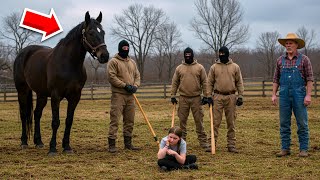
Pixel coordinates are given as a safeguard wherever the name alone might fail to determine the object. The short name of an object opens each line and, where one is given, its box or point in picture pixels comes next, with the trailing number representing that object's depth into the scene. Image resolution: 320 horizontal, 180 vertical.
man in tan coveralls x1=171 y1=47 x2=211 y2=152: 8.11
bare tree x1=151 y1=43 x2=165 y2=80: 58.47
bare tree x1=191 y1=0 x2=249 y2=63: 48.62
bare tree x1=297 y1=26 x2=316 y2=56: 65.79
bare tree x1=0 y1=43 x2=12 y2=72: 44.41
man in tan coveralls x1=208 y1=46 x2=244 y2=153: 7.73
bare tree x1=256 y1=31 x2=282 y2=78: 58.38
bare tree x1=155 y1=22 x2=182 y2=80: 58.31
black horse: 7.43
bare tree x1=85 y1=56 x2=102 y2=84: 51.07
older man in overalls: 7.00
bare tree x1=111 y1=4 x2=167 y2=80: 55.75
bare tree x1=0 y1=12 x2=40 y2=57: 42.25
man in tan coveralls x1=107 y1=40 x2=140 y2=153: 7.77
